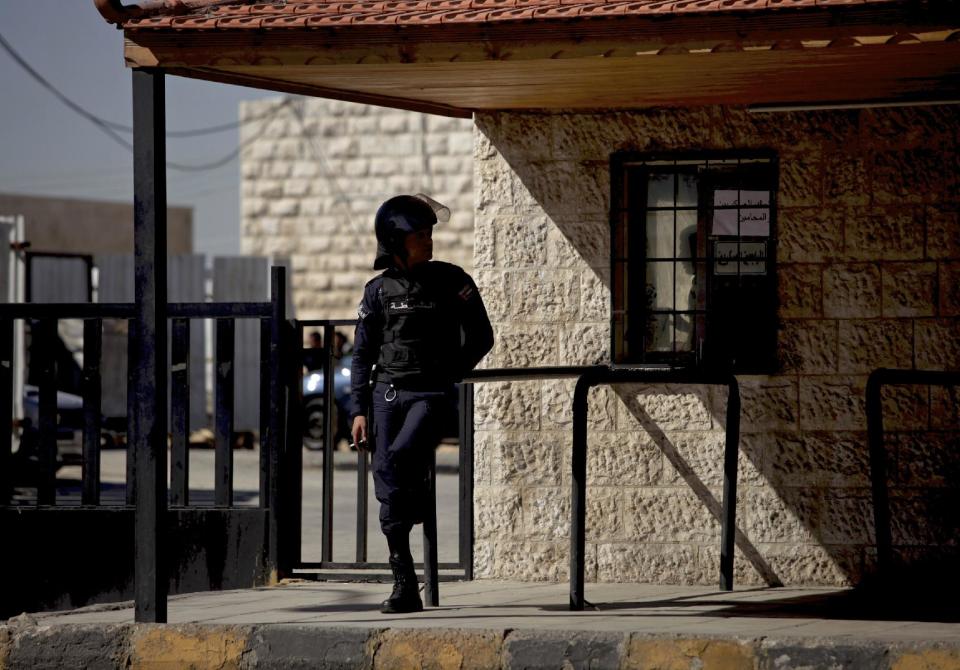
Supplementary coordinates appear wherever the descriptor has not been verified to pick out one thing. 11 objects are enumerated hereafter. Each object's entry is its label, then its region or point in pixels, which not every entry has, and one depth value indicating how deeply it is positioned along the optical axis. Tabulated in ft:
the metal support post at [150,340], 44.09
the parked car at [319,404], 131.95
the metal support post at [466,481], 56.44
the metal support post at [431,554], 48.42
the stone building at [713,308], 53.42
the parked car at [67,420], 108.81
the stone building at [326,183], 161.79
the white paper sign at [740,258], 55.36
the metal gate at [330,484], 56.59
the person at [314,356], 134.51
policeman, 46.80
